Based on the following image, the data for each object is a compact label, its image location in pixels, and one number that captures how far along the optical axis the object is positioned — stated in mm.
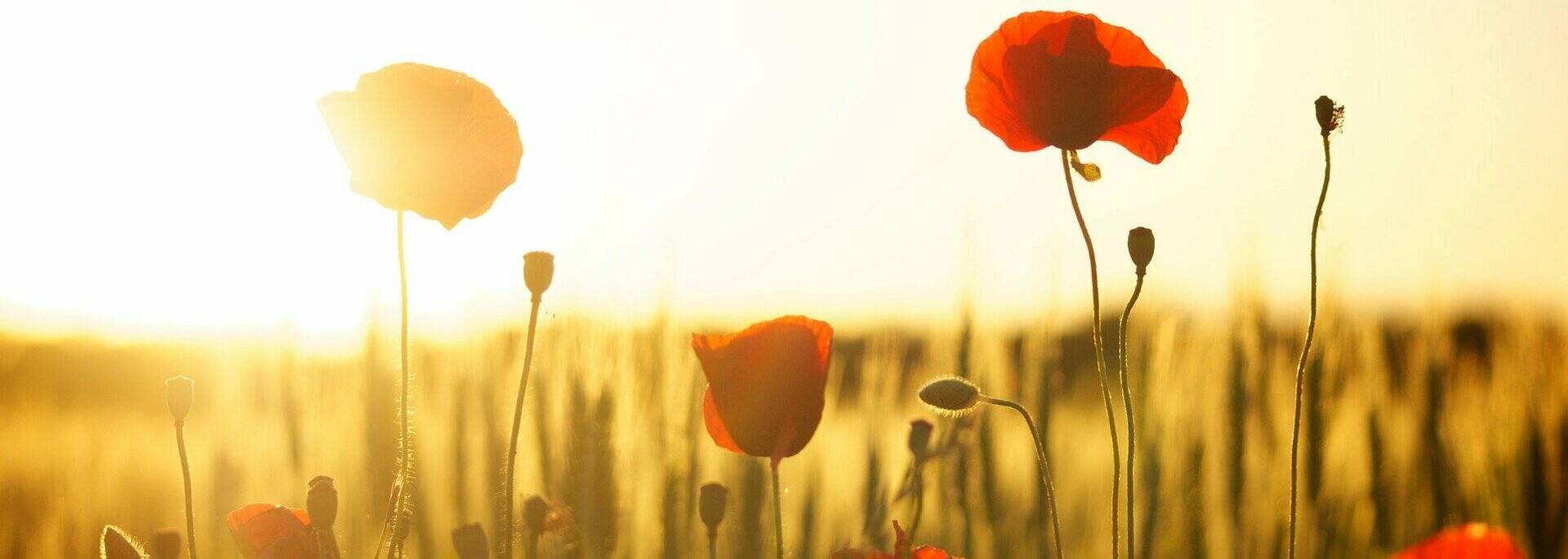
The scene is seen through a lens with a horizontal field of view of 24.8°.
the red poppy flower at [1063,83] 1152
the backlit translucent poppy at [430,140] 1125
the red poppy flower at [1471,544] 920
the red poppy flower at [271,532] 1126
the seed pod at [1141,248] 1105
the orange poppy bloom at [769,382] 1129
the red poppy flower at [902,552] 1086
